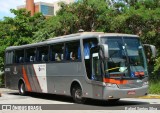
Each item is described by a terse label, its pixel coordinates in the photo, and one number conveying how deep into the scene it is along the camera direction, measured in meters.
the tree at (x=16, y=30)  36.00
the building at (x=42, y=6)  84.96
